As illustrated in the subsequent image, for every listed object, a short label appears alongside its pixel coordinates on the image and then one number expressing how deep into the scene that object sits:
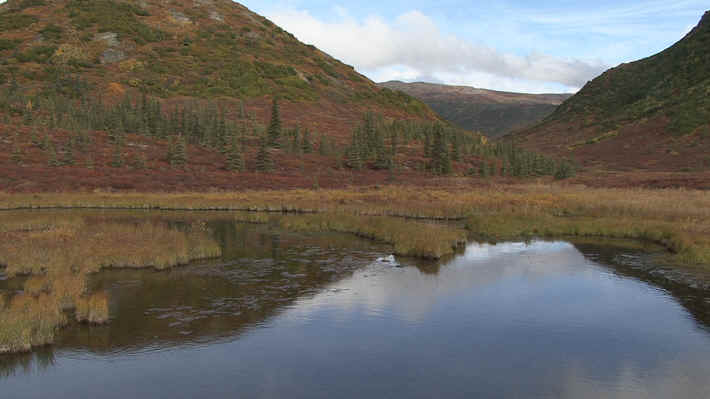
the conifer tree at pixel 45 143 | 60.67
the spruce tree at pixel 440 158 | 76.50
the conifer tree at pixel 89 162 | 58.61
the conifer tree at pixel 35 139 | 63.69
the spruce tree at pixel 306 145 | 84.50
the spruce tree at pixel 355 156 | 75.91
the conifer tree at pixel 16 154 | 56.78
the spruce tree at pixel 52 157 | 57.56
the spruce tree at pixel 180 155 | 62.78
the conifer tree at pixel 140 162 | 60.67
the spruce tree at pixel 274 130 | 81.31
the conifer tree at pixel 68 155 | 58.88
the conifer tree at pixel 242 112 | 103.12
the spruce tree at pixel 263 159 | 66.94
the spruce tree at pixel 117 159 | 60.58
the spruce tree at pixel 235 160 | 65.12
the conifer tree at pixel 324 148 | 83.94
